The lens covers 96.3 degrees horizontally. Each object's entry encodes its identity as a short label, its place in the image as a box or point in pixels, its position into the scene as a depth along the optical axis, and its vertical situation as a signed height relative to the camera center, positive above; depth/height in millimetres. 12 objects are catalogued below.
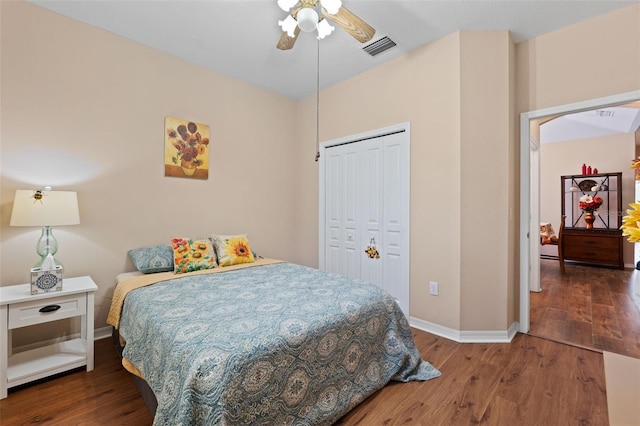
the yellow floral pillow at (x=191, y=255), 2609 -389
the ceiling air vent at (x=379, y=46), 2754 +1687
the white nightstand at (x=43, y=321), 1806 -728
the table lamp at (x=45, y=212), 1954 +8
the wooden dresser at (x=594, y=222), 5312 -109
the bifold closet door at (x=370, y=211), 3072 +50
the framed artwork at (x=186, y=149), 3000 +710
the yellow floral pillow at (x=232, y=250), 2863 -370
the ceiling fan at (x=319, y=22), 1685 +1272
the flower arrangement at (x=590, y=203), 5652 +274
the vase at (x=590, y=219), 5703 -42
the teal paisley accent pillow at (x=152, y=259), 2590 -417
